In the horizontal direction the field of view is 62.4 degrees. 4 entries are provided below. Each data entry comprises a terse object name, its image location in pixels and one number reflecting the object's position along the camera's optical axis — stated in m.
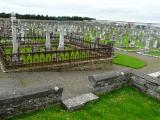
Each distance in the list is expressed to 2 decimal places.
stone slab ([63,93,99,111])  4.80
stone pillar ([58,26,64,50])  10.98
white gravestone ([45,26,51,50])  11.06
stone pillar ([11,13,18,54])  8.16
